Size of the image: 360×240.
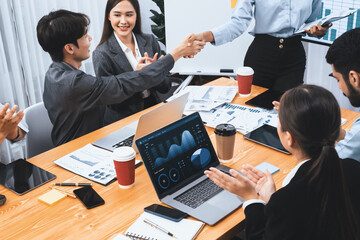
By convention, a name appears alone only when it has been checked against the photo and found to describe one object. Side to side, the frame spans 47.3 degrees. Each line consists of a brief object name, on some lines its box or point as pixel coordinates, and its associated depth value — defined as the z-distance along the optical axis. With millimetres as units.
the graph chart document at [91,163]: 1660
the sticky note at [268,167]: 1658
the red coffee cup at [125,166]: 1529
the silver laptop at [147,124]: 1695
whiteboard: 3459
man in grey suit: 2051
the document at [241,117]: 2051
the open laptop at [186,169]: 1447
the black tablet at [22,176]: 1614
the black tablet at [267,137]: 1847
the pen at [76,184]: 1601
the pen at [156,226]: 1308
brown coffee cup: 1699
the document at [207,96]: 2243
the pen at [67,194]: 1541
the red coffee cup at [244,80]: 2350
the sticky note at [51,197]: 1511
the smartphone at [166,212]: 1374
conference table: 1355
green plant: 3965
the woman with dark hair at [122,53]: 2471
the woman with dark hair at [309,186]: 1146
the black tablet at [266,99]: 2268
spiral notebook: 1302
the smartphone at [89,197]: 1493
